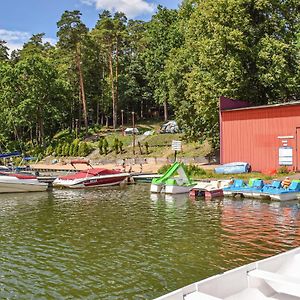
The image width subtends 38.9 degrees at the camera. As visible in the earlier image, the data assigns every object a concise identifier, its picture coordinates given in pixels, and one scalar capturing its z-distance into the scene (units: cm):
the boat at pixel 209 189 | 2370
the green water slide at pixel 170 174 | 2647
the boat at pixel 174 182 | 2556
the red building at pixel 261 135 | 2947
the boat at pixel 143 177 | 3338
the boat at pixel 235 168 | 3119
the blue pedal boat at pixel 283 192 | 2156
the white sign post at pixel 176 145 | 3637
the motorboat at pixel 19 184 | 2842
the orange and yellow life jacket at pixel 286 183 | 2276
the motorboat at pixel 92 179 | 3105
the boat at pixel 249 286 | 618
